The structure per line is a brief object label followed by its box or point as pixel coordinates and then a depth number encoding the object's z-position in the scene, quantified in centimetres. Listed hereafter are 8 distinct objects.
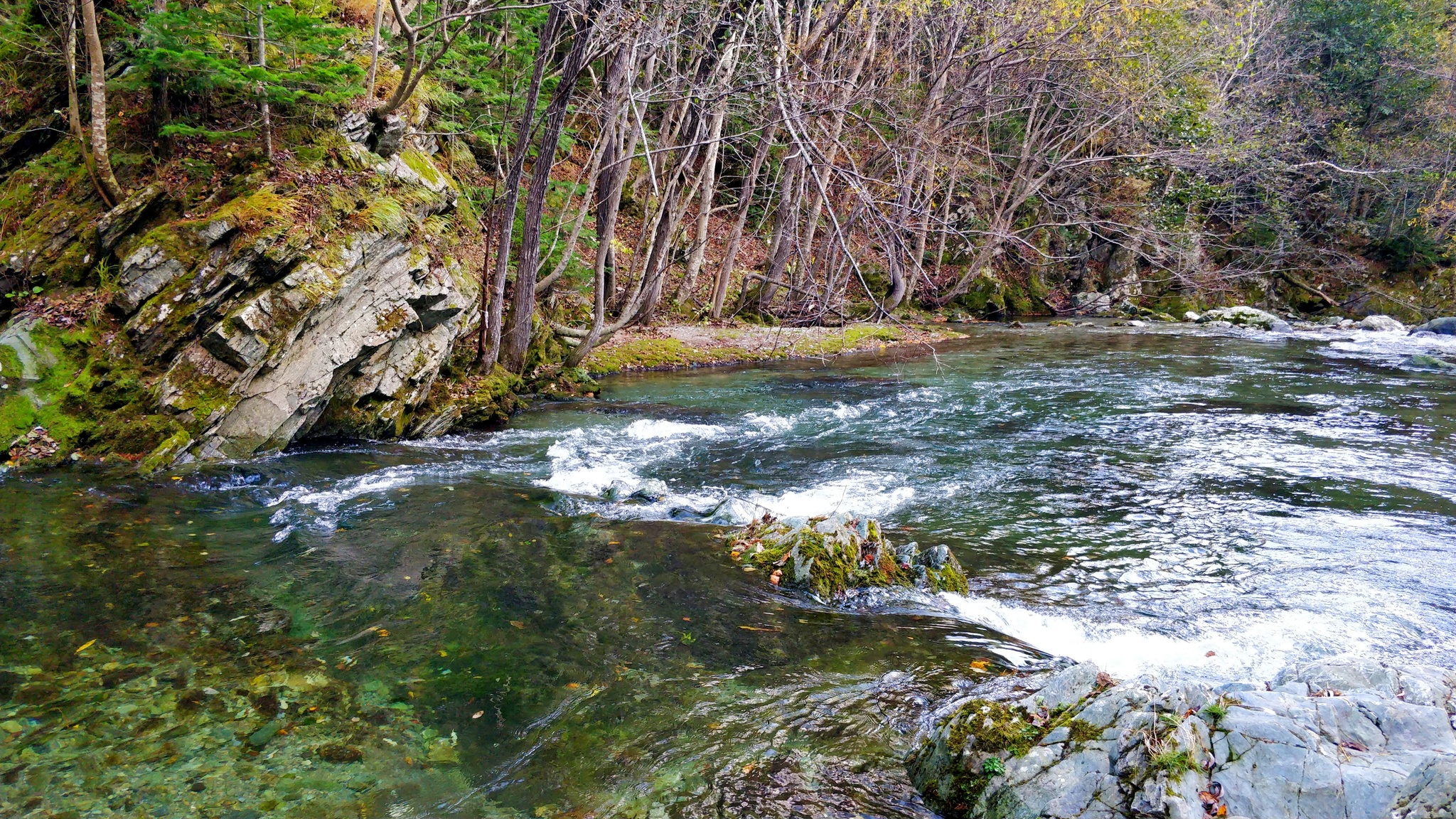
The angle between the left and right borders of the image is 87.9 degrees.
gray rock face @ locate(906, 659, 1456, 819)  286
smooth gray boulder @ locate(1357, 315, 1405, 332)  2444
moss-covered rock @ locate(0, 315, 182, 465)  795
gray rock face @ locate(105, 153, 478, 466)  848
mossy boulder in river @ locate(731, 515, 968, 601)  596
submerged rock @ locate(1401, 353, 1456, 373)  1628
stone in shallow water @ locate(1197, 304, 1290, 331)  2569
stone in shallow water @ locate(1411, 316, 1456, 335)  2245
